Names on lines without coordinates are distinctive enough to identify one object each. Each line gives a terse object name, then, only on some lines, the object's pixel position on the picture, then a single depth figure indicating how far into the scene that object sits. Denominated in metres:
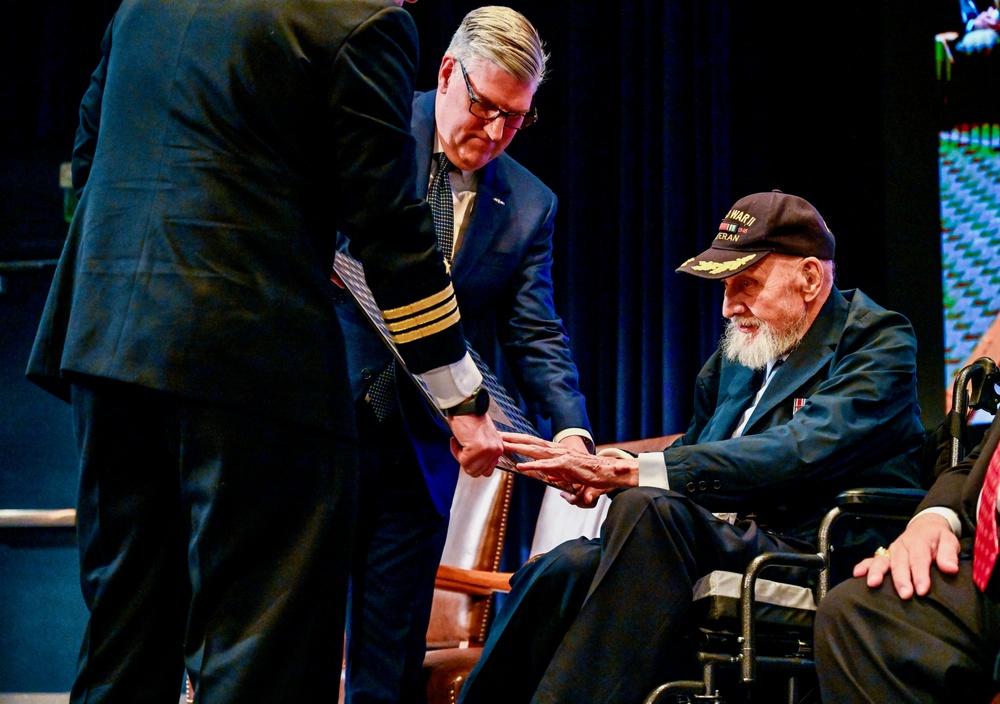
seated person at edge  5.50
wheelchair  5.71
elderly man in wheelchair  5.75
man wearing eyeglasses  5.90
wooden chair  6.43
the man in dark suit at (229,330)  5.32
